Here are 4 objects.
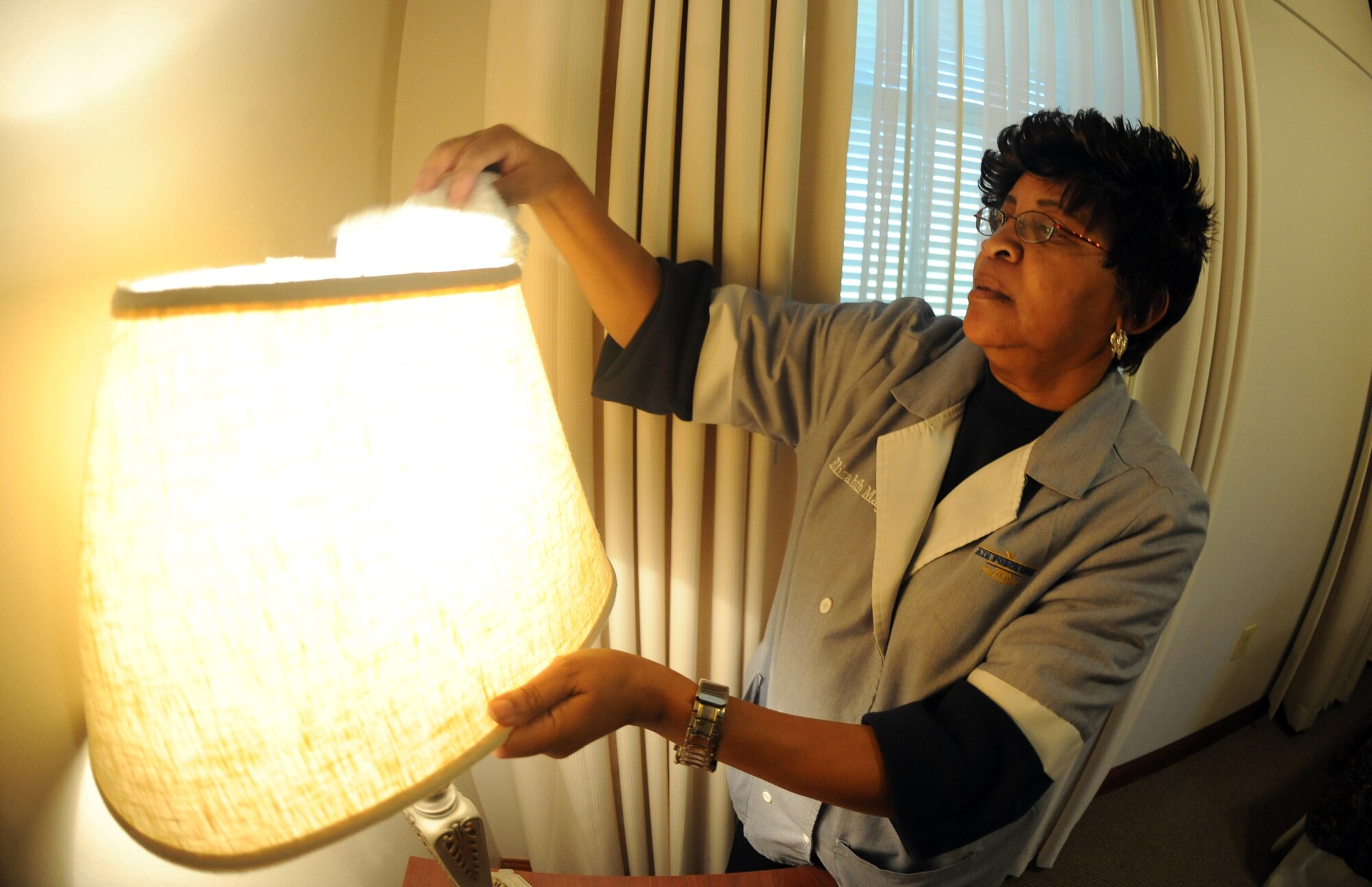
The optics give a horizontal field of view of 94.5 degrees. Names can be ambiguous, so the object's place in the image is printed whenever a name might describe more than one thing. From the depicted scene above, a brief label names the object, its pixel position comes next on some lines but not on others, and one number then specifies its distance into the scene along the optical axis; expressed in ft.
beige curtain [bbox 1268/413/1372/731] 7.82
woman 2.42
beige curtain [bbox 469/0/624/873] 2.89
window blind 3.74
